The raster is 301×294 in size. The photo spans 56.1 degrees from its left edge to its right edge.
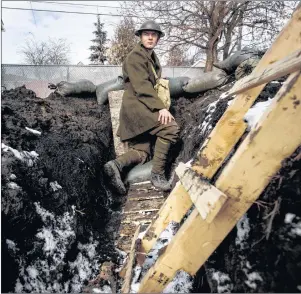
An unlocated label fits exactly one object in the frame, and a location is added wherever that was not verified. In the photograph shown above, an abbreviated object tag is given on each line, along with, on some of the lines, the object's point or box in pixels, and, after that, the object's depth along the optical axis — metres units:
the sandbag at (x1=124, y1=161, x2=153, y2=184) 3.23
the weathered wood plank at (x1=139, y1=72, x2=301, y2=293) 1.02
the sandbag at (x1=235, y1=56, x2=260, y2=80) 3.89
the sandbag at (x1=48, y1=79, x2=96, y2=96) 5.12
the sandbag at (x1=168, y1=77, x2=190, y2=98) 4.82
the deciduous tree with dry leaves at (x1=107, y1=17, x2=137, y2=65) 14.14
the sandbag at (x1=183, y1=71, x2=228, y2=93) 4.49
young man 3.04
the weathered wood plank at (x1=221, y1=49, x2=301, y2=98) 1.00
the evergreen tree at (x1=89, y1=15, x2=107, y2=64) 22.84
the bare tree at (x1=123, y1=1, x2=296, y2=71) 10.32
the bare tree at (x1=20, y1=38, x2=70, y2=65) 19.74
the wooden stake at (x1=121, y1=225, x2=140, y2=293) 1.55
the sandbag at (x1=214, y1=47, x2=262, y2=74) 4.11
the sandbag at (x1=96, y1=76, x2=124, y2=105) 4.76
